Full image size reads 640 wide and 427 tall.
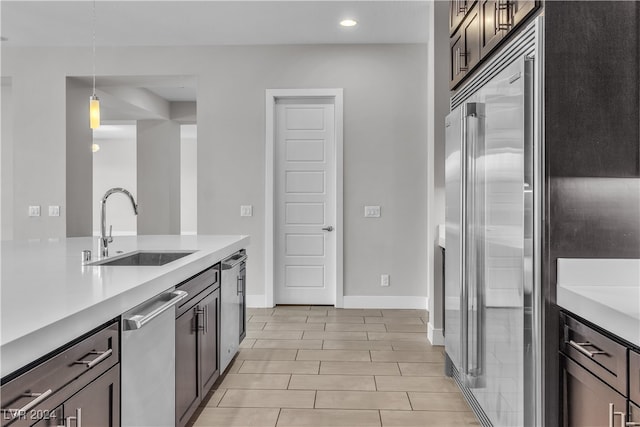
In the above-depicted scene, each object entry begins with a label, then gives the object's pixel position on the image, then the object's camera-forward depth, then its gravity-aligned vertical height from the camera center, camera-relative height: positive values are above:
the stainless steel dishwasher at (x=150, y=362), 1.54 -0.55
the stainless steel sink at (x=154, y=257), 2.74 -0.26
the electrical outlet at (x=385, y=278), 5.02 -0.71
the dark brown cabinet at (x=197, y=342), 2.11 -0.66
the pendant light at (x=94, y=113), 3.28 +0.73
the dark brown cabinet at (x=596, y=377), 1.19 -0.48
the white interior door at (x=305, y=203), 5.11 +0.11
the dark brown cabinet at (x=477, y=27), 1.95 +0.92
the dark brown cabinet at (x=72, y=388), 1.01 -0.44
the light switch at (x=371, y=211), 5.00 +0.01
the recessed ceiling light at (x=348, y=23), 4.34 +1.81
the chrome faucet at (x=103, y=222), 2.39 -0.04
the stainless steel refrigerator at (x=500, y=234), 1.70 -0.10
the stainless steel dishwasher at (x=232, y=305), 2.94 -0.64
